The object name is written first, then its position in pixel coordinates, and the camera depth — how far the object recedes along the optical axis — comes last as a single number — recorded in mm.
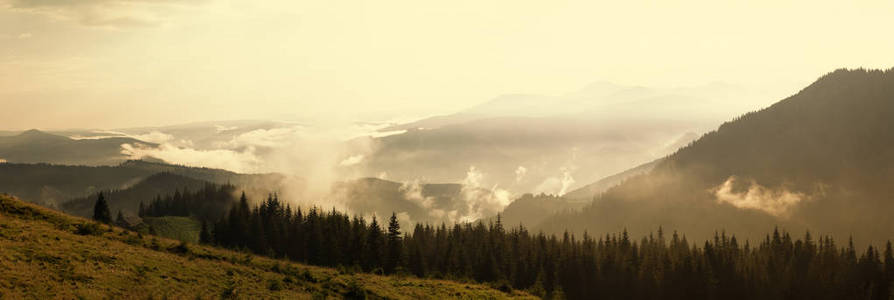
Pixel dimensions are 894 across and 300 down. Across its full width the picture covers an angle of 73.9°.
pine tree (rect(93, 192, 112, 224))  141688
